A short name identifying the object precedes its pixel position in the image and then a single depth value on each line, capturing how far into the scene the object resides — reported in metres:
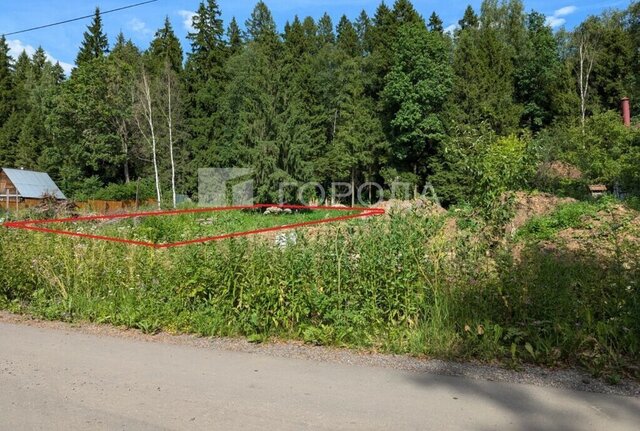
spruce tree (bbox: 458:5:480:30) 65.56
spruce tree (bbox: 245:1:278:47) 68.30
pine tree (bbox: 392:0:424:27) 60.66
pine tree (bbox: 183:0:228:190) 60.72
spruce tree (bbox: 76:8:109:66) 71.06
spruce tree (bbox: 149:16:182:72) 69.00
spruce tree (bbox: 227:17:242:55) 69.34
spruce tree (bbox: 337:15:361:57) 62.56
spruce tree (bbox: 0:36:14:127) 78.06
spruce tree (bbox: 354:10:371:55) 62.47
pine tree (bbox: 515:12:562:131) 52.72
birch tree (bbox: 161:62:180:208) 56.00
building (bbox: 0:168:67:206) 54.47
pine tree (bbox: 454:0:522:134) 49.03
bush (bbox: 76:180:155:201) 57.56
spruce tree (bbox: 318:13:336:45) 69.38
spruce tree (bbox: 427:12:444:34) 65.00
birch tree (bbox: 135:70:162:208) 53.72
